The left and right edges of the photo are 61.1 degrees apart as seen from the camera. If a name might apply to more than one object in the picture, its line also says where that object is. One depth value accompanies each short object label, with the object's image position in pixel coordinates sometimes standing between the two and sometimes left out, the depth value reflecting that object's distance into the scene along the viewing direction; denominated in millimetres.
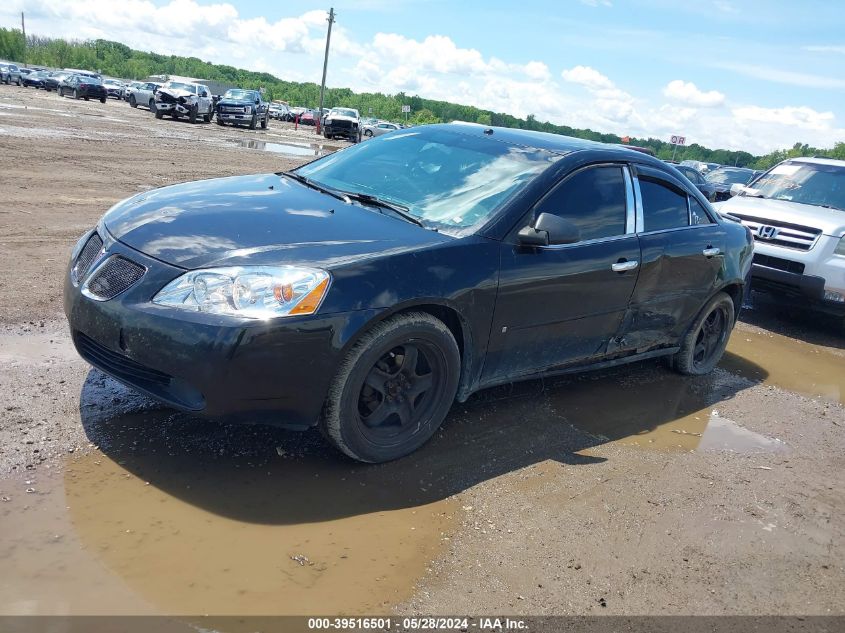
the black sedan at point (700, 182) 16422
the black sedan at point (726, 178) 20386
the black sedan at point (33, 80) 56594
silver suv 7883
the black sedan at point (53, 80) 55125
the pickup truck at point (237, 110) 34625
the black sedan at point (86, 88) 46188
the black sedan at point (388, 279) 3143
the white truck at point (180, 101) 33188
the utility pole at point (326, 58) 58450
